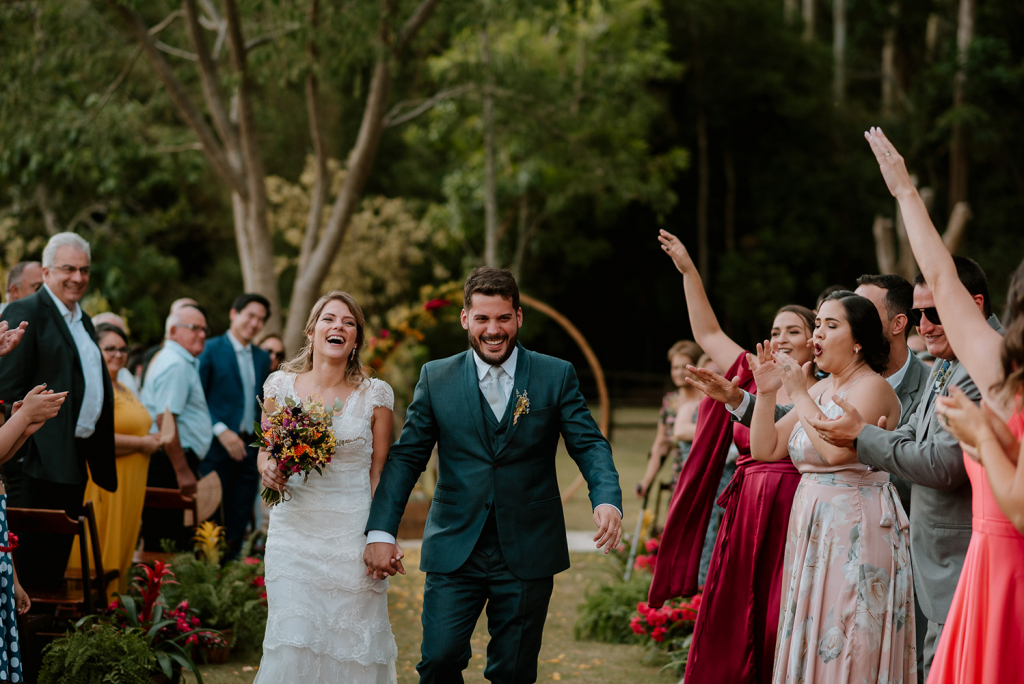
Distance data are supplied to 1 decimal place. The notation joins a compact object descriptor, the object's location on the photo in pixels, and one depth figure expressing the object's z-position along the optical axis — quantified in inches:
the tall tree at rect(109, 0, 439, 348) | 444.1
